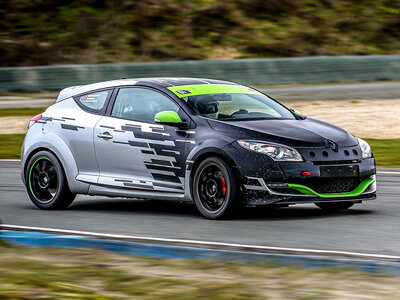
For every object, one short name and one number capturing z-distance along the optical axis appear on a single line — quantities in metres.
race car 17.03
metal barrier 56.66
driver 18.27
